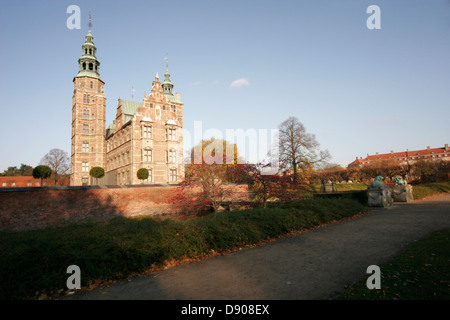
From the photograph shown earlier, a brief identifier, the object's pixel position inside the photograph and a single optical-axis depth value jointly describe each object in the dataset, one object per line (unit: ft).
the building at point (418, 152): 306.98
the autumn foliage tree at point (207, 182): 45.80
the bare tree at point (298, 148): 113.29
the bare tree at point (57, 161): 195.52
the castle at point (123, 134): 111.96
